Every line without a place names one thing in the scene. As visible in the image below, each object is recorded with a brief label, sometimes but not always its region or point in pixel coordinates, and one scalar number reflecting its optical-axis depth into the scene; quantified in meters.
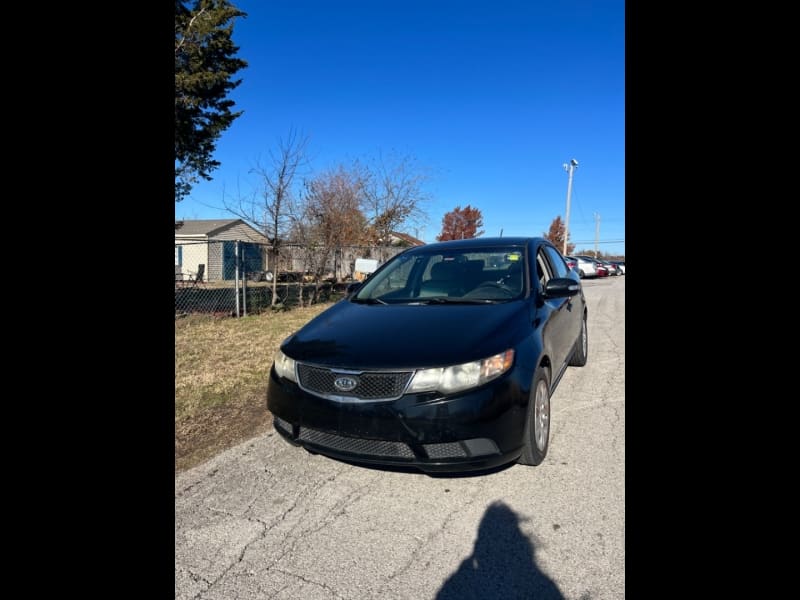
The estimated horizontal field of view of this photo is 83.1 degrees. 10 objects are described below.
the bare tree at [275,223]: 9.84
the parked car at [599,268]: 28.06
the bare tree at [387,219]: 18.47
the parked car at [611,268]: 31.33
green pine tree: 11.31
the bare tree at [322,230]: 10.90
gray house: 10.28
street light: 35.06
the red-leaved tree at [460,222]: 46.47
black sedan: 2.42
